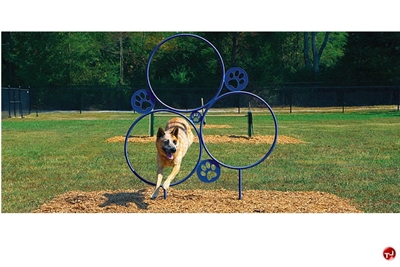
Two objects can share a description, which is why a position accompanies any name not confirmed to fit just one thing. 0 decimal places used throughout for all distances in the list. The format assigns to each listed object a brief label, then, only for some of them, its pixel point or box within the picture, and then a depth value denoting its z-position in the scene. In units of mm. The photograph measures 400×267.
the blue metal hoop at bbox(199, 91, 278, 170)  8922
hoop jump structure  9445
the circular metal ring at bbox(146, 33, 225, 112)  9281
